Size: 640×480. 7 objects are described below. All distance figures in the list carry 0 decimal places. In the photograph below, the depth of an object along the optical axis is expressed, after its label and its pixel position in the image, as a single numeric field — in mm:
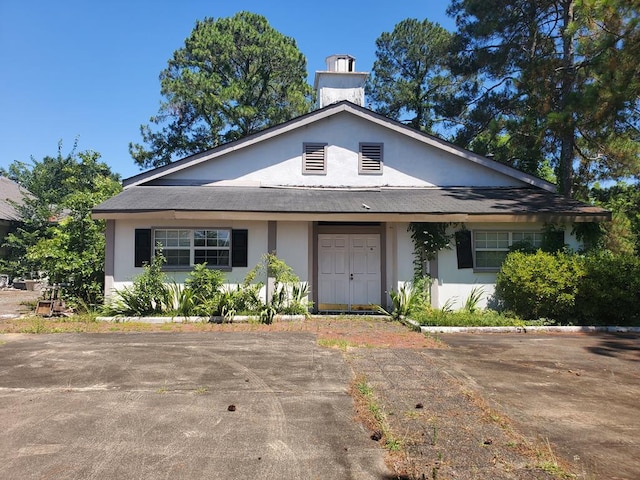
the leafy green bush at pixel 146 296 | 10875
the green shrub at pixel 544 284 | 10367
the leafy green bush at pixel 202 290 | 10742
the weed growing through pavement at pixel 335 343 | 7953
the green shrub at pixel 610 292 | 10125
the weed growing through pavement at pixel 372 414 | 4025
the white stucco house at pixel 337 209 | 11516
